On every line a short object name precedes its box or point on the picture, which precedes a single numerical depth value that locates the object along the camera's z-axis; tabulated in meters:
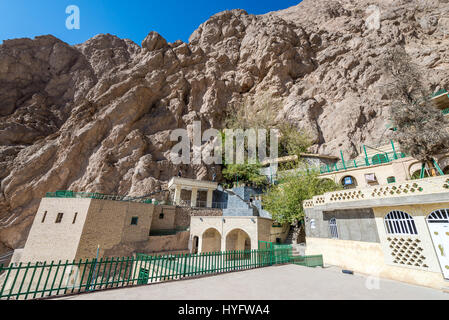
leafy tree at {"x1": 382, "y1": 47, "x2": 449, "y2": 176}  11.98
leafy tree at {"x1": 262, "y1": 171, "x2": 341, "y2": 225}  17.48
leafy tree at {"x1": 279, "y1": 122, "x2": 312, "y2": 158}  29.78
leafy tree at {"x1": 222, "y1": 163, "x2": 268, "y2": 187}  29.06
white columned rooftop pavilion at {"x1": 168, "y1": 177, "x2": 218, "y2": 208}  25.77
